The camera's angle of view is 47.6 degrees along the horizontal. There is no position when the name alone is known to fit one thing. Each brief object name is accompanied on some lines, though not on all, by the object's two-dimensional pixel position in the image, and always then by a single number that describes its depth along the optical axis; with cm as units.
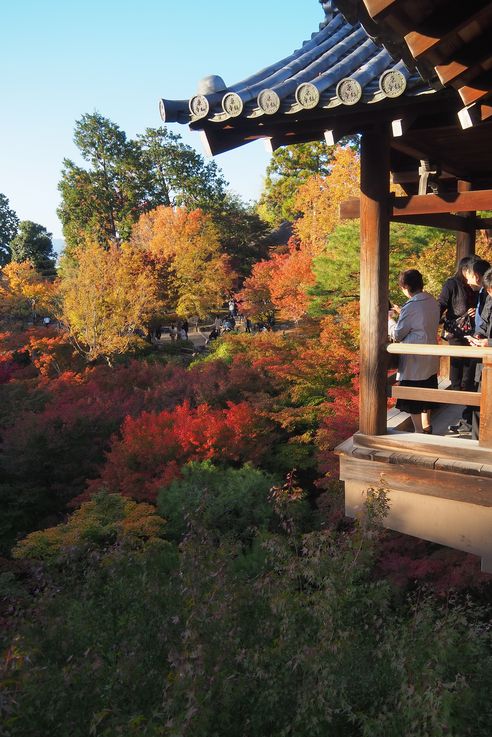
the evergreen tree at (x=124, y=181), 3859
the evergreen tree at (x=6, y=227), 4662
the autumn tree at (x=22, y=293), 3086
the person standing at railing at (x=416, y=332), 400
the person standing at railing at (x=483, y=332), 363
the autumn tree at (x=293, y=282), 2119
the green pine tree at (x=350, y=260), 1178
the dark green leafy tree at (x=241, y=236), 3534
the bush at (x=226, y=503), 891
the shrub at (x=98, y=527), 795
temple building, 270
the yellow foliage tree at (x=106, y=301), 2042
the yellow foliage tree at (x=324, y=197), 2104
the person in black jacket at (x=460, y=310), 455
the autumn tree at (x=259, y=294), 2657
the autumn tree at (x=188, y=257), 2653
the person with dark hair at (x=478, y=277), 400
